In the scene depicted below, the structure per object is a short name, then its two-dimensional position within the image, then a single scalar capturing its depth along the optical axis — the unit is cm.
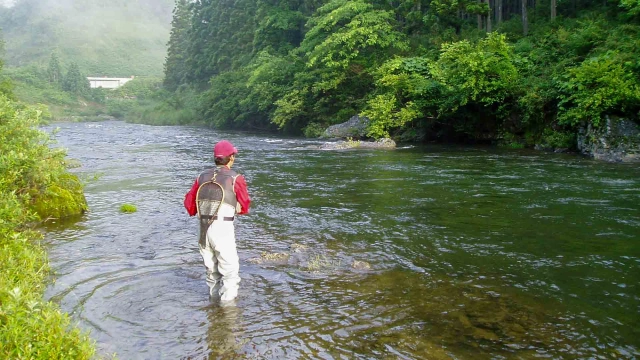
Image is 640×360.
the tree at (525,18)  2783
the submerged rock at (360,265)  717
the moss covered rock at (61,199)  987
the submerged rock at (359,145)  2439
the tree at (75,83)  10925
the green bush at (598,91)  1719
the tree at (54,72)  11544
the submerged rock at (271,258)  757
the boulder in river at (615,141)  1719
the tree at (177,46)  8919
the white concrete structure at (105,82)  15362
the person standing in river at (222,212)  590
